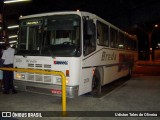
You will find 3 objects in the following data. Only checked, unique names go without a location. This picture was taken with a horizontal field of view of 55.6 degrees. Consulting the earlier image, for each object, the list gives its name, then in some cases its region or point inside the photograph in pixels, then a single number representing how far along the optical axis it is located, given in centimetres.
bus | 478
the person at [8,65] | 597
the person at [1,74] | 707
